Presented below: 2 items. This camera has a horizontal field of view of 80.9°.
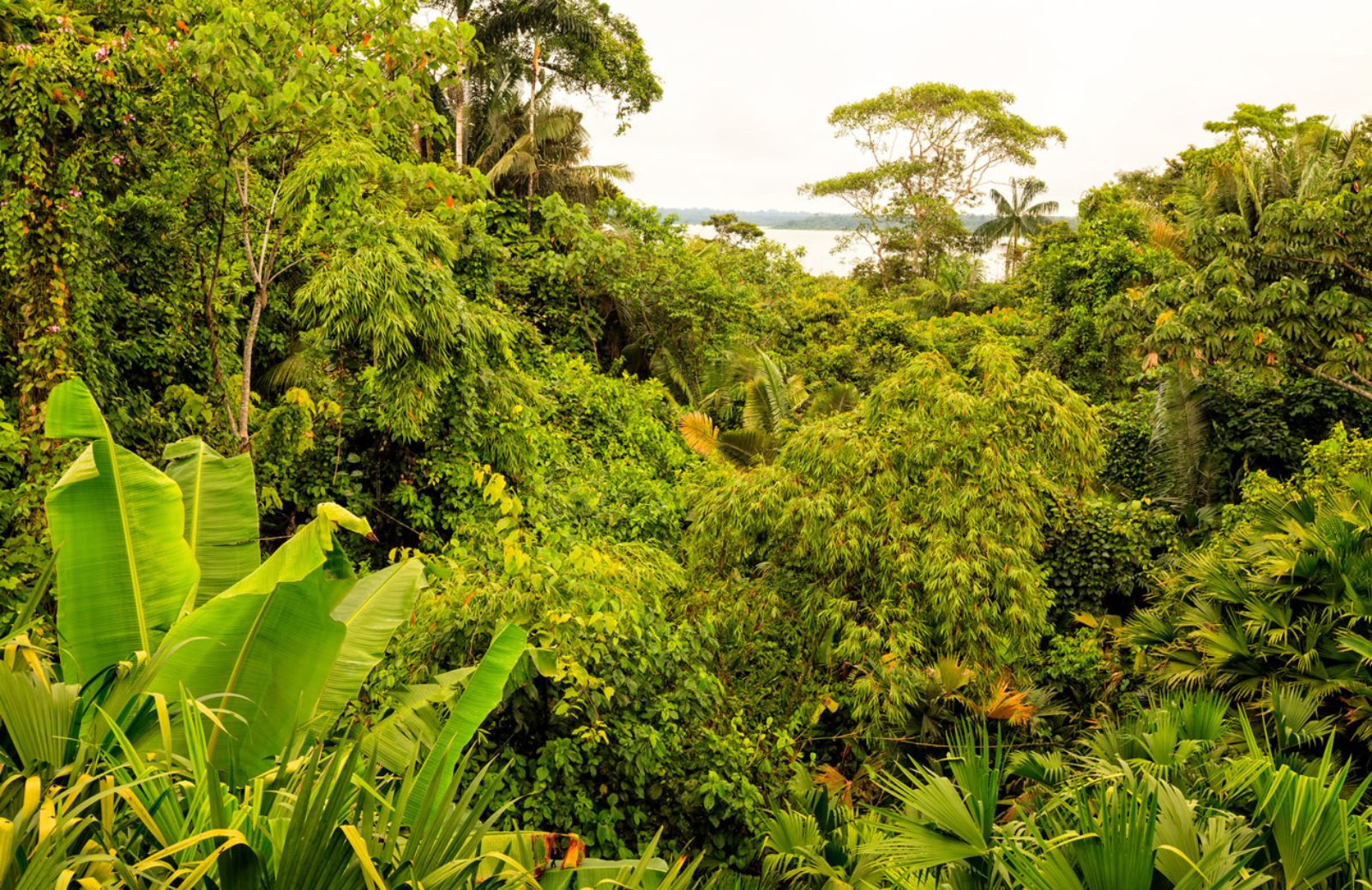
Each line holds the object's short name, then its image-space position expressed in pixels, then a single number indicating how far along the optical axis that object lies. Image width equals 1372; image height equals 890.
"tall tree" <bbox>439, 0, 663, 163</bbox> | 17.83
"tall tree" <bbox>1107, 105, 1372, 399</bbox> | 10.22
